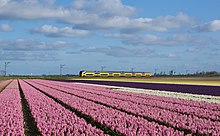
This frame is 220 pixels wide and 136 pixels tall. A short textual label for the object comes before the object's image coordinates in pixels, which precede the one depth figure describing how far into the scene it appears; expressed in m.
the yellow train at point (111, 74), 117.50
